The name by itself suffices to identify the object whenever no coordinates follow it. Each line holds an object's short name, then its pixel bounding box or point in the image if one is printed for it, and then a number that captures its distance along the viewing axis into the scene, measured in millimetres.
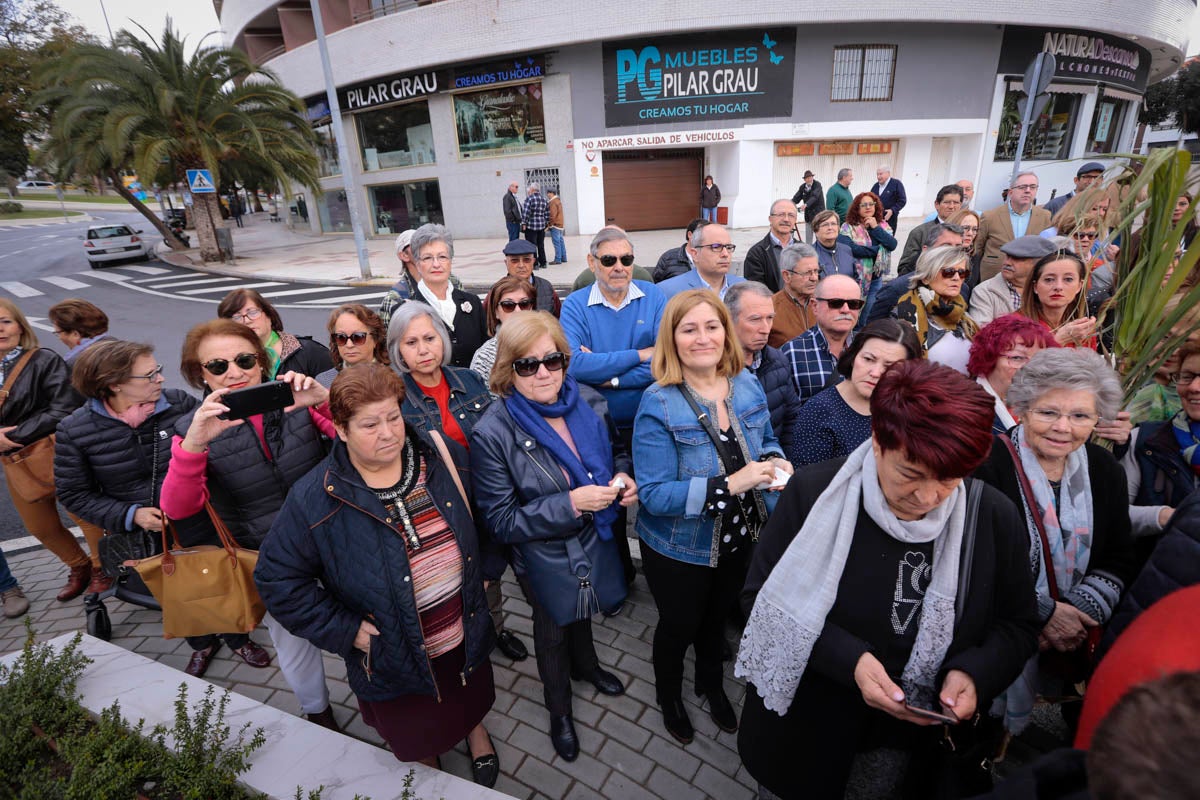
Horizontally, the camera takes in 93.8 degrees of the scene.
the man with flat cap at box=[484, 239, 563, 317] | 5227
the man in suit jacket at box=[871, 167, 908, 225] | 11297
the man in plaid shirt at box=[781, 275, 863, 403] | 3361
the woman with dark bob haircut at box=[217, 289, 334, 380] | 3848
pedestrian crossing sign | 16953
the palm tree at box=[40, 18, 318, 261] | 16906
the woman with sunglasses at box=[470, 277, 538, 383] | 4148
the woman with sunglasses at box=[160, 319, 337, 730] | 2637
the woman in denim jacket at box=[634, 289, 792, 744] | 2531
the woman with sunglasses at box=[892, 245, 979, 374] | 3908
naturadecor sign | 20984
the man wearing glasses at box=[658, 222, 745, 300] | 4414
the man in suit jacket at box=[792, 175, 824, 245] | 14102
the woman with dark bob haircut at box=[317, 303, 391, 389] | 3730
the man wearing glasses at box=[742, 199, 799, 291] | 6234
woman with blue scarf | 2553
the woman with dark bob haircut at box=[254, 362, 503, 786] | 2225
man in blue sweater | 3615
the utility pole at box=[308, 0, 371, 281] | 14148
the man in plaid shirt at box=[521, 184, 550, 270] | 15039
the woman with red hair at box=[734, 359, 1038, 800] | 1649
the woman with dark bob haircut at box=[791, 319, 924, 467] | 2586
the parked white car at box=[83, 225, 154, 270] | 20578
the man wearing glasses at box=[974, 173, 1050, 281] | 6523
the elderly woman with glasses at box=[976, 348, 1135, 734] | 2150
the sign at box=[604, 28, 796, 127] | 19766
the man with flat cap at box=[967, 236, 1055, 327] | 4137
